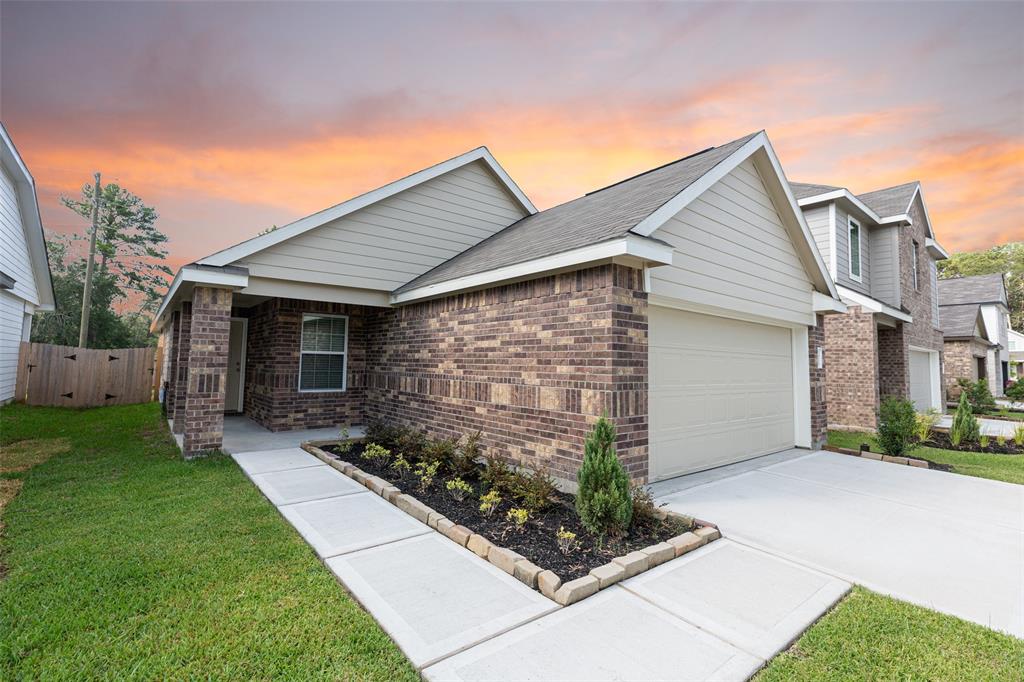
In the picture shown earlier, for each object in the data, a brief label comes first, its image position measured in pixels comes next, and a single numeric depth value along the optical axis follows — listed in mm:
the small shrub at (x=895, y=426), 7762
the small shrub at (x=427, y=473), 5566
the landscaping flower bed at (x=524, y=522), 3375
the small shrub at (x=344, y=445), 7475
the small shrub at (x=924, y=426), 9570
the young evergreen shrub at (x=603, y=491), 3951
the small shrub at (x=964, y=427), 9688
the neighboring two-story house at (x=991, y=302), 25578
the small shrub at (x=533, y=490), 4559
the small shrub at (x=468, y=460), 5980
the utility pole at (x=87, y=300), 19159
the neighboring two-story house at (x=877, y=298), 11656
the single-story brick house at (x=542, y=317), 5305
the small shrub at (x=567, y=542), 3703
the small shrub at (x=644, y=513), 4227
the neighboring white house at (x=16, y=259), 11297
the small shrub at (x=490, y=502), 4602
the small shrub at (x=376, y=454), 6894
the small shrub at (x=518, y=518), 4223
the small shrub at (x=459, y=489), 5121
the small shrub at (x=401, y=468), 6082
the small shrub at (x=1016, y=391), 19419
